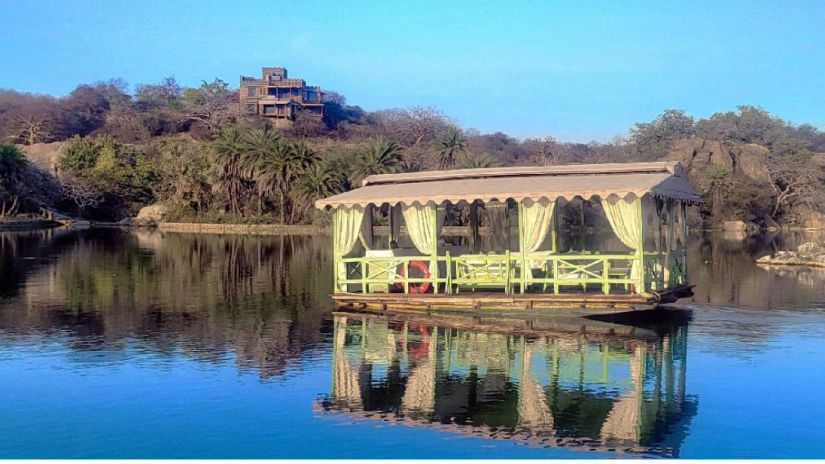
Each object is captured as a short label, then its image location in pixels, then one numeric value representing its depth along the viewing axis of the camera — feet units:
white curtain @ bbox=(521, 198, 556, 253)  56.39
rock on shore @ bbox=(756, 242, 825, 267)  106.22
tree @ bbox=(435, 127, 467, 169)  197.26
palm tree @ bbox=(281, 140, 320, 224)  196.75
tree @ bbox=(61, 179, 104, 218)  221.25
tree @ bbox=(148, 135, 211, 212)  219.41
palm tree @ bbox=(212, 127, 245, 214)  206.90
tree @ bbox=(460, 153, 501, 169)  170.49
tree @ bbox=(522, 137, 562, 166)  270.26
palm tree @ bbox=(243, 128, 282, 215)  201.57
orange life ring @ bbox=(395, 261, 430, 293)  61.46
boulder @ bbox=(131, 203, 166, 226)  220.84
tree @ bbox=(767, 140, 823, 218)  239.91
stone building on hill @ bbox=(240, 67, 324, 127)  335.06
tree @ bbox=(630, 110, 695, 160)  286.05
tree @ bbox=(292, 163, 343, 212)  189.78
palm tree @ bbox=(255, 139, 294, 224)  197.98
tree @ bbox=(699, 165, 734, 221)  223.92
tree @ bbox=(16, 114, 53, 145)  295.07
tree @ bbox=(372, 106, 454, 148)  319.27
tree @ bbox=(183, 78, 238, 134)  318.65
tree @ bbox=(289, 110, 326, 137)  320.29
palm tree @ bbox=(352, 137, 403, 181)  184.14
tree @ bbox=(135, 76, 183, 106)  362.33
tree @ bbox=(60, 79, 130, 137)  315.17
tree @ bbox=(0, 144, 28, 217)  196.54
